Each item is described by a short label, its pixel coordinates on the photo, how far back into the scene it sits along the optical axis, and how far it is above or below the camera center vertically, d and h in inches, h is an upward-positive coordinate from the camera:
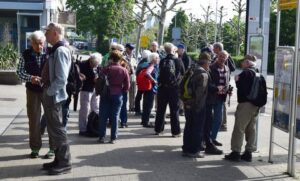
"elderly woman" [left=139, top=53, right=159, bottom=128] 454.0 -32.5
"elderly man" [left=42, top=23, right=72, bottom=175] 268.4 -22.6
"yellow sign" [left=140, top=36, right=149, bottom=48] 1190.3 +20.3
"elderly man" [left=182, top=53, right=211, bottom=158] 323.0 -37.5
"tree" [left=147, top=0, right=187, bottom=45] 845.2 +64.4
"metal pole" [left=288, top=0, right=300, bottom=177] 283.6 -32.1
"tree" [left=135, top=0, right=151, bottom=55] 1100.4 +67.5
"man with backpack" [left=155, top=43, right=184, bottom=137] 394.3 -28.3
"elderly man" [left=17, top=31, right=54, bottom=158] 303.4 -15.4
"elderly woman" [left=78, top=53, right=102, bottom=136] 390.9 -28.8
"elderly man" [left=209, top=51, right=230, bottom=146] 360.8 -23.3
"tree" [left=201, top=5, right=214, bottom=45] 2650.1 +191.5
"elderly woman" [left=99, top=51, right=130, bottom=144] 365.7 -32.5
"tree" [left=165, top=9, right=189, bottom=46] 2967.5 +181.0
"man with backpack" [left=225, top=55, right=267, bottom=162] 312.8 -32.8
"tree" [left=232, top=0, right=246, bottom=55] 2192.7 +189.6
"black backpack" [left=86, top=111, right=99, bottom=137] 394.3 -59.3
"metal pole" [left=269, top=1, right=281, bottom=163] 311.6 -44.2
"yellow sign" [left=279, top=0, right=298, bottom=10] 290.1 +27.7
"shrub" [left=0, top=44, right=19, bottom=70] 844.0 -16.0
